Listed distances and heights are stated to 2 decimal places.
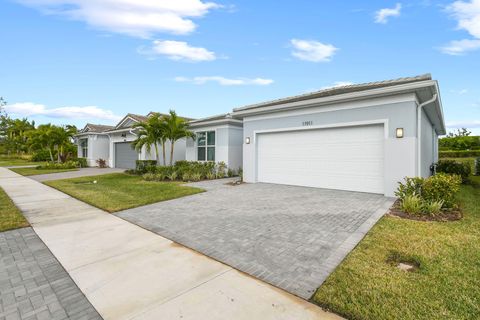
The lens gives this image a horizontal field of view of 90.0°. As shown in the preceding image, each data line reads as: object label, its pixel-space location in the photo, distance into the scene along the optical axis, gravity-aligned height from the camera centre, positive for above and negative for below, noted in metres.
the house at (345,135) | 7.79 +0.91
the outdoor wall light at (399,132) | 7.79 +0.83
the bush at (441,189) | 6.22 -0.81
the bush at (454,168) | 12.99 -0.55
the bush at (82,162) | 24.55 -0.50
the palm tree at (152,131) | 14.43 +1.61
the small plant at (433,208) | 5.91 -1.23
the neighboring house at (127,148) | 18.73 +0.83
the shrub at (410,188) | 6.76 -0.86
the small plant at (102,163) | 23.48 -0.57
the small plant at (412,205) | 6.03 -1.19
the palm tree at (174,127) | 14.55 +1.84
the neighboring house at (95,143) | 25.03 +1.49
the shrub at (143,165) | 16.10 -0.53
